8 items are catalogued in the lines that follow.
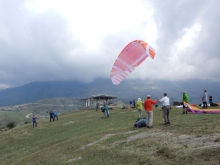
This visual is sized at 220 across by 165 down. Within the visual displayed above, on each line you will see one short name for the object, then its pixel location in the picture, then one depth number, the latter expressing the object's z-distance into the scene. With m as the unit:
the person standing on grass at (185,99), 19.98
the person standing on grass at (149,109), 14.21
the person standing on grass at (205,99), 22.95
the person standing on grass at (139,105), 18.51
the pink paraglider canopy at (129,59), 17.93
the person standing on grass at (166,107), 14.22
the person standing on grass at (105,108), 26.12
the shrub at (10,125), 42.82
